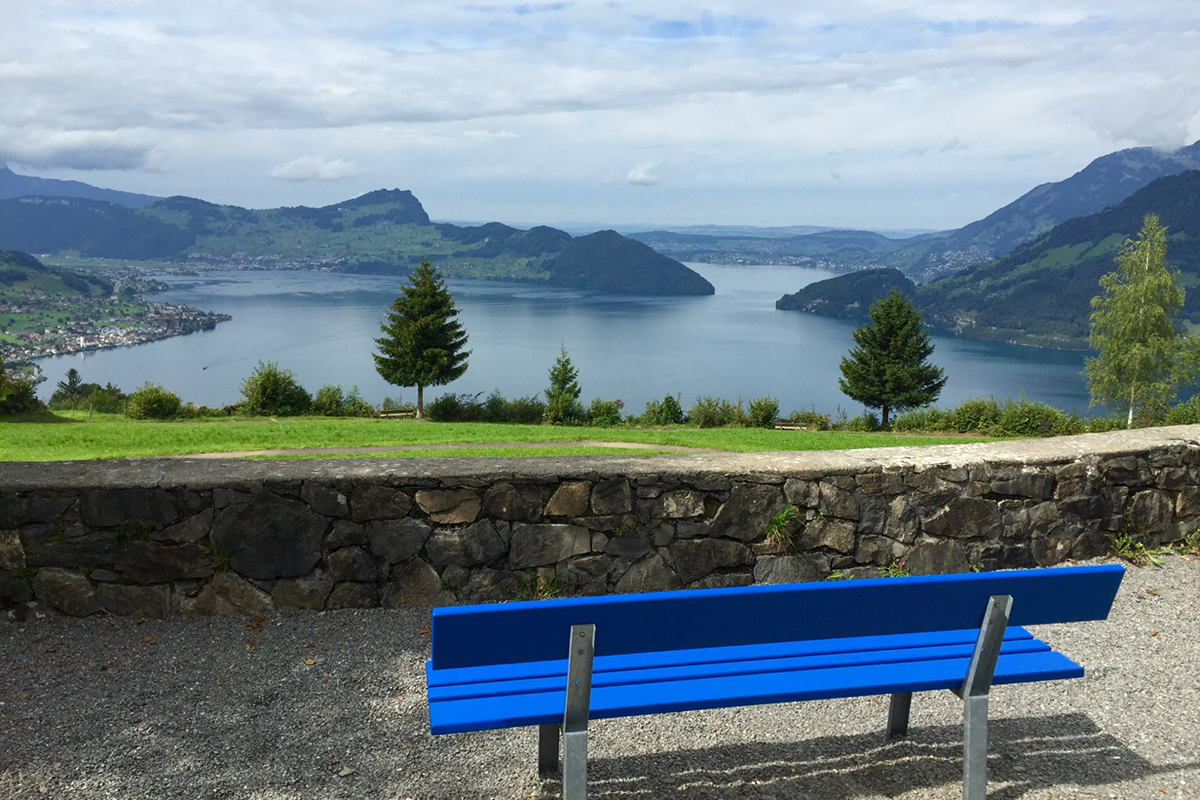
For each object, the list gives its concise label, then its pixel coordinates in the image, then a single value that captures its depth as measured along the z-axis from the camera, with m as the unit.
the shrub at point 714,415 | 27.22
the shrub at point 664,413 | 29.30
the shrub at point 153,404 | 24.33
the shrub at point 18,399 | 23.98
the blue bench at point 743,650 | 2.32
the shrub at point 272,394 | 26.36
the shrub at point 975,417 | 24.25
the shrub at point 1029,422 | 22.83
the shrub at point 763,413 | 27.22
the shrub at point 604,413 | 27.19
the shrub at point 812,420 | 27.66
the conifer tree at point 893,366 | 42.16
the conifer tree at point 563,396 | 27.61
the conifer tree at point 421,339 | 37.62
